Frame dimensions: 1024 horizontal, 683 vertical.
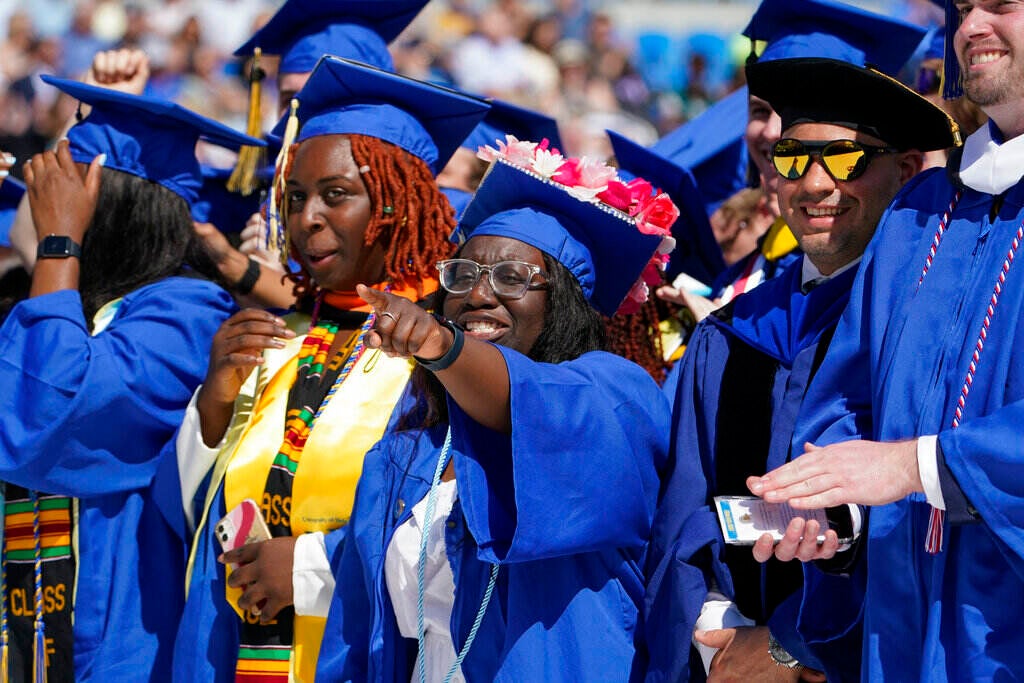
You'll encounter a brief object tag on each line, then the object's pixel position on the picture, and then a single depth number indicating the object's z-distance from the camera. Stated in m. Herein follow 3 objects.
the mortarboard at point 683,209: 9.17
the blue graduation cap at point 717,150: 10.55
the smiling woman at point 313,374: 7.63
